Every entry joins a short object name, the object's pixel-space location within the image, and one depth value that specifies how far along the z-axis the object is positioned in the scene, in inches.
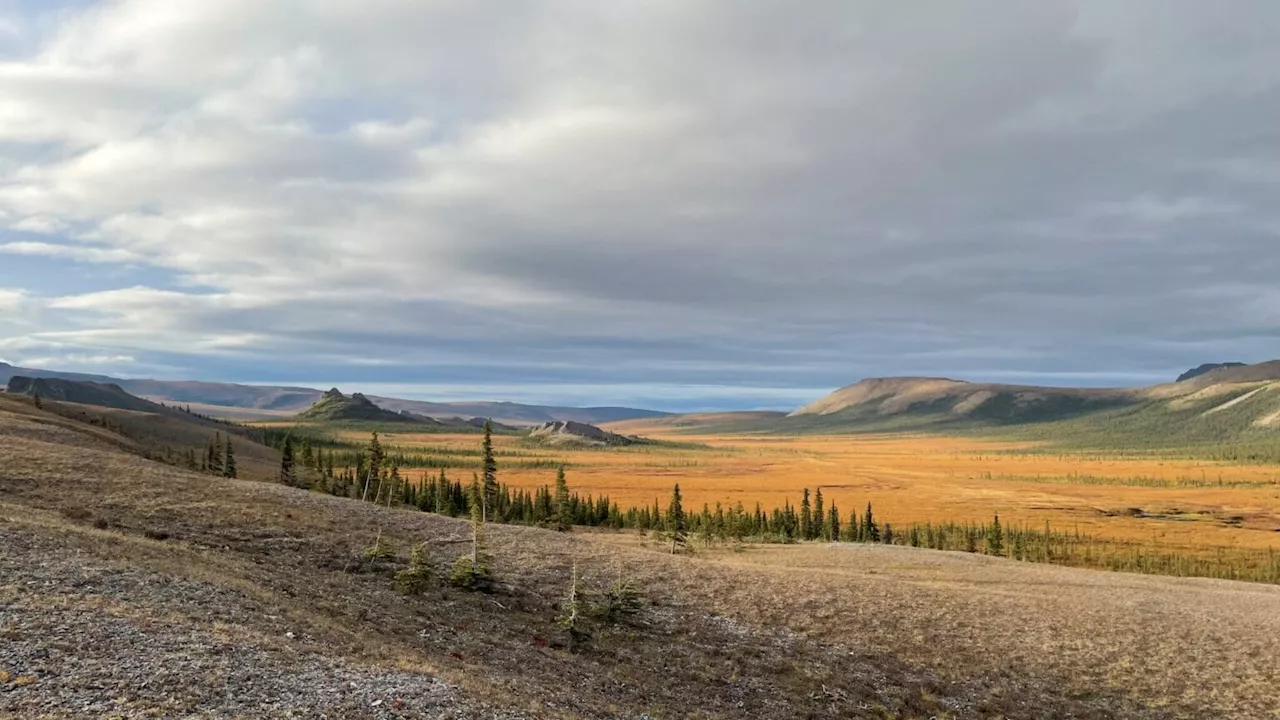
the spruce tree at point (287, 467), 4185.5
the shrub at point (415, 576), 1341.0
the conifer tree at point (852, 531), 4804.4
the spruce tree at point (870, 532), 4709.6
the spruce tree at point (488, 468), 3058.6
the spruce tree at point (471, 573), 1453.0
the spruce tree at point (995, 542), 4463.6
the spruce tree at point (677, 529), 2955.2
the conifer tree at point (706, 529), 3386.3
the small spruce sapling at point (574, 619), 1218.0
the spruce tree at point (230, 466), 3855.8
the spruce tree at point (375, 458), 3362.7
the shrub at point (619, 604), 1379.2
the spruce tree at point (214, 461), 4181.4
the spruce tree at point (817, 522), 4815.5
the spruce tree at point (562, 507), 3780.0
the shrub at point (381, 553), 1481.3
